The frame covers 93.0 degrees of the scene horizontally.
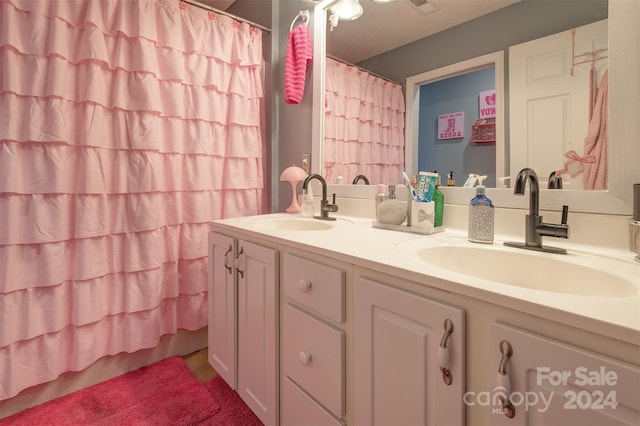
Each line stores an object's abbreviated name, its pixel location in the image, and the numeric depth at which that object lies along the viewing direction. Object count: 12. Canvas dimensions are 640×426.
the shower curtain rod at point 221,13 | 1.60
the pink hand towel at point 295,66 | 1.67
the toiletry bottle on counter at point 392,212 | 1.14
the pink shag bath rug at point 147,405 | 1.26
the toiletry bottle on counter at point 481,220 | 0.89
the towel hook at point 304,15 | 1.71
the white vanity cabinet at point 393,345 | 0.43
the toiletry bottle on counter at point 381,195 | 1.25
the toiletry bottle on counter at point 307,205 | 1.51
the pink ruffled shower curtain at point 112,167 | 1.22
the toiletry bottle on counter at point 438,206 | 1.10
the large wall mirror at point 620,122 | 0.76
